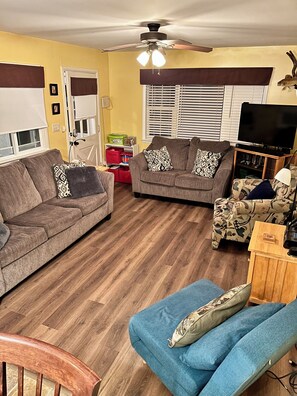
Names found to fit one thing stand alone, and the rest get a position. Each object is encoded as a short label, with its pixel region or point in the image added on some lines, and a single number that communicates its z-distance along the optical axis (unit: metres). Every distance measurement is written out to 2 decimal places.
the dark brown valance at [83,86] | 5.05
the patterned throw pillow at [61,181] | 3.97
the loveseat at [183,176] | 4.74
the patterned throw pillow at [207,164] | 4.86
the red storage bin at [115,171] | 6.02
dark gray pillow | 3.97
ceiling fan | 2.87
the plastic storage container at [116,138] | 6.11
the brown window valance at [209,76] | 4.94
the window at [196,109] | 5.31
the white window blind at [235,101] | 5.12
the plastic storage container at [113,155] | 6.04
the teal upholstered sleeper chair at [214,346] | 1.26
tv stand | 4.46
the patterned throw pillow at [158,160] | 5.15
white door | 5.04
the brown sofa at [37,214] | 2.80
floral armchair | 3.18
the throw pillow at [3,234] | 2.70
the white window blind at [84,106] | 5.25
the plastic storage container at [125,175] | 5.91
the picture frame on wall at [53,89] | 4.60
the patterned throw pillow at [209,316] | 1.56
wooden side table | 2.43
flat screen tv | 4.40
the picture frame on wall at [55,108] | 4.69
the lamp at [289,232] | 2.31
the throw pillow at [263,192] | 3.32
